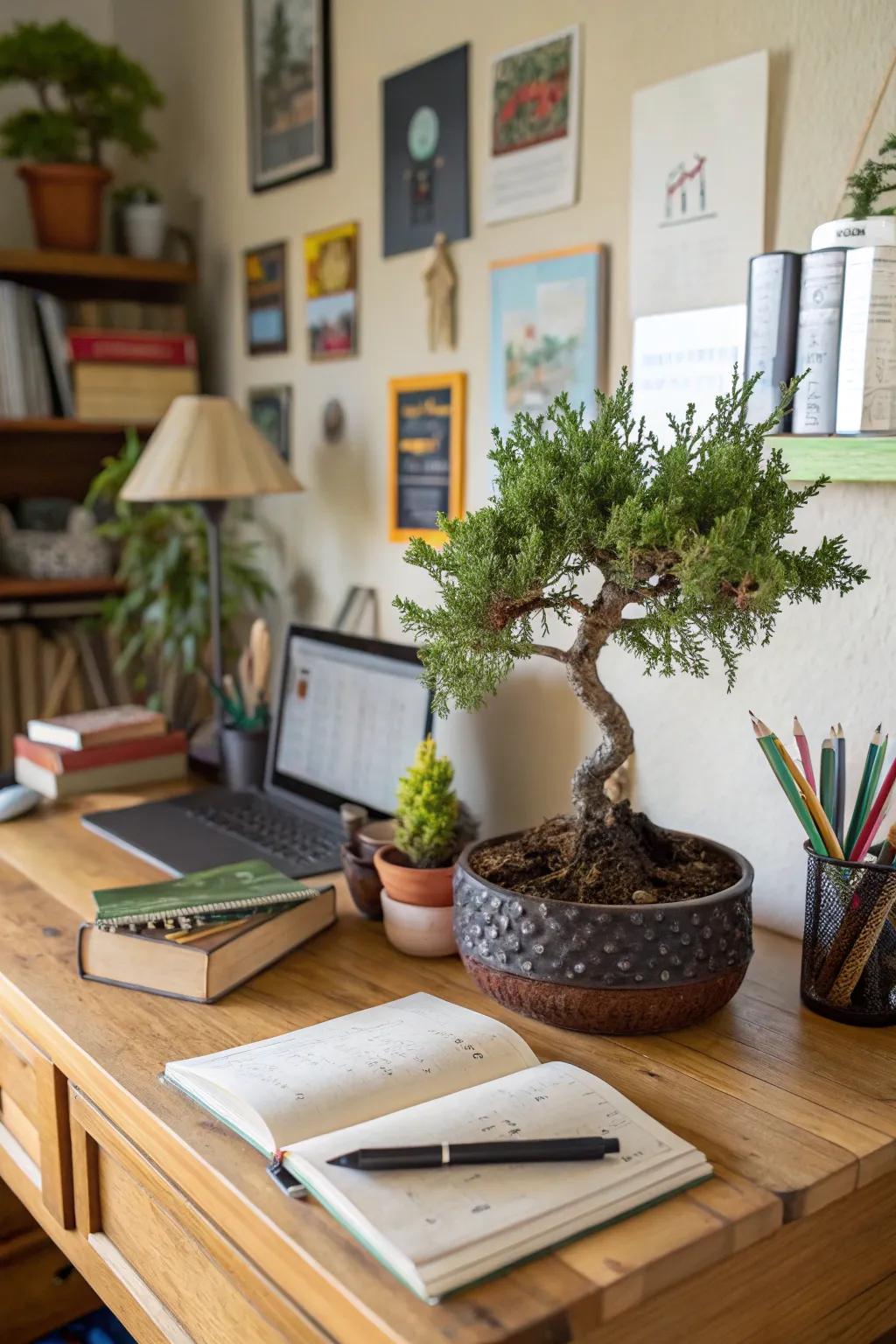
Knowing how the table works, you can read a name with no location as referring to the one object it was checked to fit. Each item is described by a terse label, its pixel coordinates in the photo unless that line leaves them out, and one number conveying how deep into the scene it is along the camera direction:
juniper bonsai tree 0.93
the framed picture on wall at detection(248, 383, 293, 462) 2.06
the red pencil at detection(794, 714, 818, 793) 1.08
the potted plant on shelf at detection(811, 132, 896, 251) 1.03
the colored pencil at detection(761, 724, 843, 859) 1.07
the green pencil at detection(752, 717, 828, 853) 1.07
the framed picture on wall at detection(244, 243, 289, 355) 2.04
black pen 0.79
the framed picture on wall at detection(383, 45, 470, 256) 1.62
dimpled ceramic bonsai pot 0.99
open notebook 0.74
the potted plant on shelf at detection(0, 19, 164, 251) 2.01
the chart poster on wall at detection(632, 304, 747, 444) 1.27
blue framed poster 1.43
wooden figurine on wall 1.65
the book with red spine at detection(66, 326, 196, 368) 2.14
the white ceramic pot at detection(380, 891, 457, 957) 1.21
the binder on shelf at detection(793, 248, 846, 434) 1.06
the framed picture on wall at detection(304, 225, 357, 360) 1.86
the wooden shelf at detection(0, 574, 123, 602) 2.16
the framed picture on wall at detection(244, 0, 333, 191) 1.88
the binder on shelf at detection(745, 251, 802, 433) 1.09
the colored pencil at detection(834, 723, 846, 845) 1.08
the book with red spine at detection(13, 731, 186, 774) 1.77
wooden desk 0.73
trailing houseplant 2.11
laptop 1.54
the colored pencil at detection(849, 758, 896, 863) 1.07
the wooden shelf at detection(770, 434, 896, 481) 1.06
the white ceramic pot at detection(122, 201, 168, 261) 2.21
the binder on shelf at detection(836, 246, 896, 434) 1.02
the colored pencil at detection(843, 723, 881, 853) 1.08
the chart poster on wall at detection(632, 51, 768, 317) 1.23
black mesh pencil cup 1.02
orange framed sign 1.67
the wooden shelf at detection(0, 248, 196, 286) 2.10
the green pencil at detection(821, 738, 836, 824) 1.08
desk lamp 1.81
